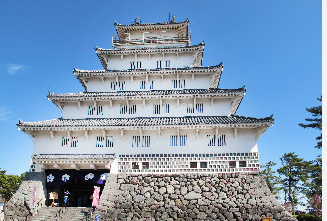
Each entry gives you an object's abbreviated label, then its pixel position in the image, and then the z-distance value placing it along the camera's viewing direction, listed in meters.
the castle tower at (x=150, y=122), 17.66
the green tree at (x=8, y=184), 42.38
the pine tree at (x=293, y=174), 33.63
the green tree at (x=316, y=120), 27.14
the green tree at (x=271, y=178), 35.97
